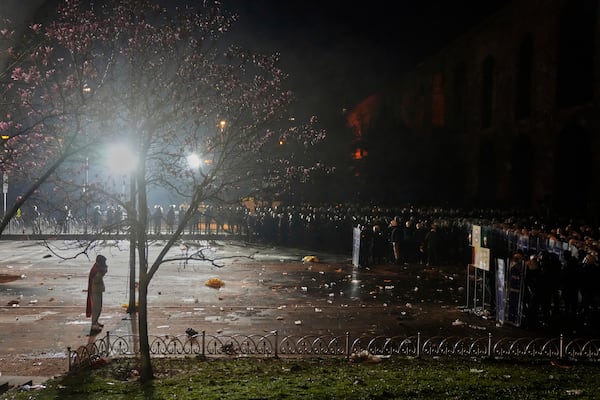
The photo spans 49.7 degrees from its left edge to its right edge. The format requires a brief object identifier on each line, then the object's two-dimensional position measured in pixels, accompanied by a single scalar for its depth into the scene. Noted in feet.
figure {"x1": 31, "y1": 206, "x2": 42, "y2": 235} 115.09
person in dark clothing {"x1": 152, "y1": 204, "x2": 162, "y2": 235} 122.21
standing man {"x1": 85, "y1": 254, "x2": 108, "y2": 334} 43.65
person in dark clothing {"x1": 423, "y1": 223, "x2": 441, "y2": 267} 83.97
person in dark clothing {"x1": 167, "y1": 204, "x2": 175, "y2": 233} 121.23
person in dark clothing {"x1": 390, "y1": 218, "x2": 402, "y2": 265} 86.17
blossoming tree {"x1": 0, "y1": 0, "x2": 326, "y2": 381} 34.88
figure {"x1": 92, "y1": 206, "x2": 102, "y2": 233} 114.93
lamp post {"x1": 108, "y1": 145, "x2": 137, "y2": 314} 36.79
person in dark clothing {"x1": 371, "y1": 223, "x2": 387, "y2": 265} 85.71
